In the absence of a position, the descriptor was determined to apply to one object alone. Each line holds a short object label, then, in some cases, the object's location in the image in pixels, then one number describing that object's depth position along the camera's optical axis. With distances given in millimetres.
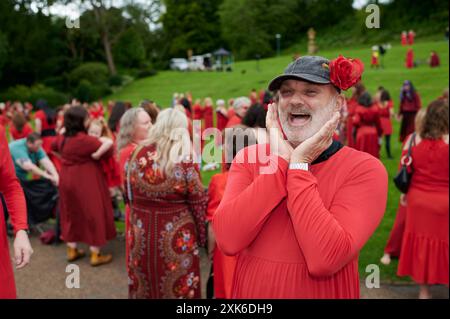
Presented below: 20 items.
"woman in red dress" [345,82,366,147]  9998
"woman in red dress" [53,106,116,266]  5484
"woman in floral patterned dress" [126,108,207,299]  3381
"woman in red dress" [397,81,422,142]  12984
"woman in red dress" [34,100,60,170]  9945
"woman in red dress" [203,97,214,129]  16156
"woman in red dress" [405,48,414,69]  29491
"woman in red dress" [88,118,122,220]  6164
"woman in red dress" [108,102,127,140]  6083
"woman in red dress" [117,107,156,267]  4328
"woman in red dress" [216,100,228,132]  12860
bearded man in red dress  1693
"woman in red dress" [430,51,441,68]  28656
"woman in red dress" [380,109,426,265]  5332
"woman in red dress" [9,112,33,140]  8008
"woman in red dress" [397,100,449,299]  4383
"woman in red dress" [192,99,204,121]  16094
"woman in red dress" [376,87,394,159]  11305
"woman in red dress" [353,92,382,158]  9156
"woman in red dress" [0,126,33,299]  2604
